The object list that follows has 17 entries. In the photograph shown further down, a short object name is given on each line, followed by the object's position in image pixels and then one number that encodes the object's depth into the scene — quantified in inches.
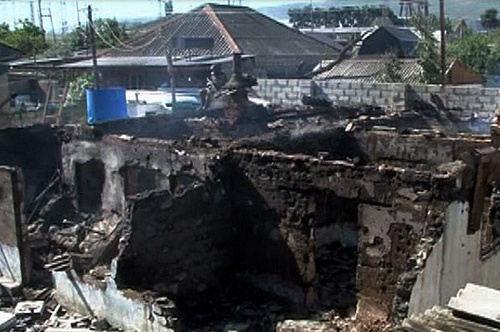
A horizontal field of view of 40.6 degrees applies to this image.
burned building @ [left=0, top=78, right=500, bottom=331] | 422.6
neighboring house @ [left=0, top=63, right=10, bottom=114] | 982.4
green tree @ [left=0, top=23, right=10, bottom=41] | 1898.6
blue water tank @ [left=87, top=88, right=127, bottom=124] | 823.1
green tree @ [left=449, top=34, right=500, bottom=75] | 1453.0
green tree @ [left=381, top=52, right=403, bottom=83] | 1134.4
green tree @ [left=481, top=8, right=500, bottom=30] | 3048.7
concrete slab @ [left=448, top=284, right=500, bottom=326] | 220.8
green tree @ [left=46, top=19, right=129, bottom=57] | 1745.4
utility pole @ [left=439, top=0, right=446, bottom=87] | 936.3
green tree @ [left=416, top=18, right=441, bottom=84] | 1067.9
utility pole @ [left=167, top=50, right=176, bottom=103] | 1036.0
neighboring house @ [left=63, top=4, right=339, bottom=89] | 1291.8
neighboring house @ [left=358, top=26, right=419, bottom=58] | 1695.4
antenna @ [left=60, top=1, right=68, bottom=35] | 2023.3
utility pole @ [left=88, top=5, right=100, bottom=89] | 1036.4
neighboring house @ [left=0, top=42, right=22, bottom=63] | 1392.7
